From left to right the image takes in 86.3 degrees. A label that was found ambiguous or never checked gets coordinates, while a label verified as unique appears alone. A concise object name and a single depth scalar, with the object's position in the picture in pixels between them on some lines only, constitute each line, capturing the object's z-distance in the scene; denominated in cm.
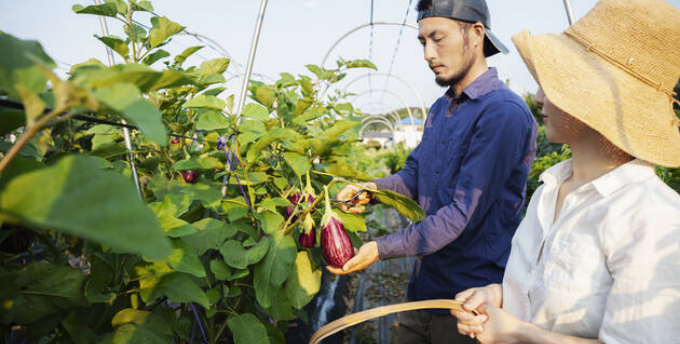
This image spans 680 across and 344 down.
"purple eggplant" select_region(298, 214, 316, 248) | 87
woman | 54
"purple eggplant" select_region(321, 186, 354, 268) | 86
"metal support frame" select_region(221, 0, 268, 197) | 98
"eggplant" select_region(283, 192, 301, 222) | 100
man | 104
